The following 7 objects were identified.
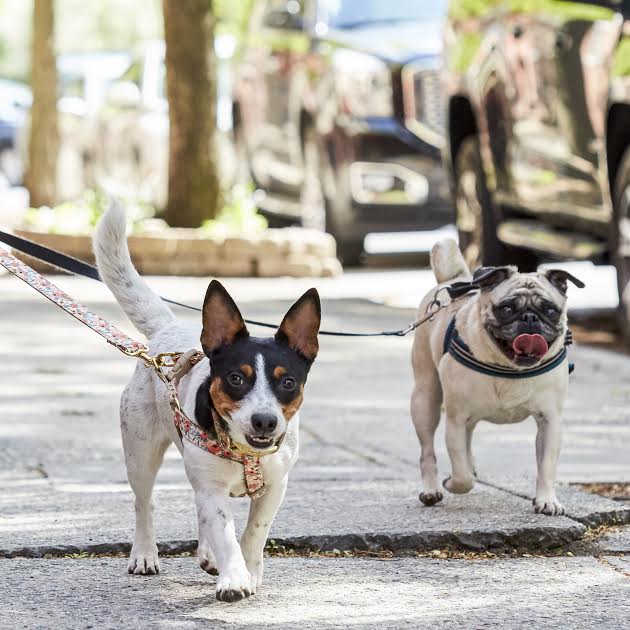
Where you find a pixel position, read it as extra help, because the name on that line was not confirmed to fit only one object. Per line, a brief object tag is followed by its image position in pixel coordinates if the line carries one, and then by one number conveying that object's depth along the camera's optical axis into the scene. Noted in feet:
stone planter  48.57
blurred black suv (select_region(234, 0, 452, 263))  47.78
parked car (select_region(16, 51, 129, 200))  79.15
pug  18.47
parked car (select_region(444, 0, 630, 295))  32.17
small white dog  14.32
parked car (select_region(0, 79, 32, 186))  103.19
